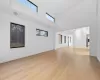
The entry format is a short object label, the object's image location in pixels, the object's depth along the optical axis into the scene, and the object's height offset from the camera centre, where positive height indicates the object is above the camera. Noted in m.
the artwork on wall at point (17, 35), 2.84 +0.21
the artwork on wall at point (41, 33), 4.39 +0.55
